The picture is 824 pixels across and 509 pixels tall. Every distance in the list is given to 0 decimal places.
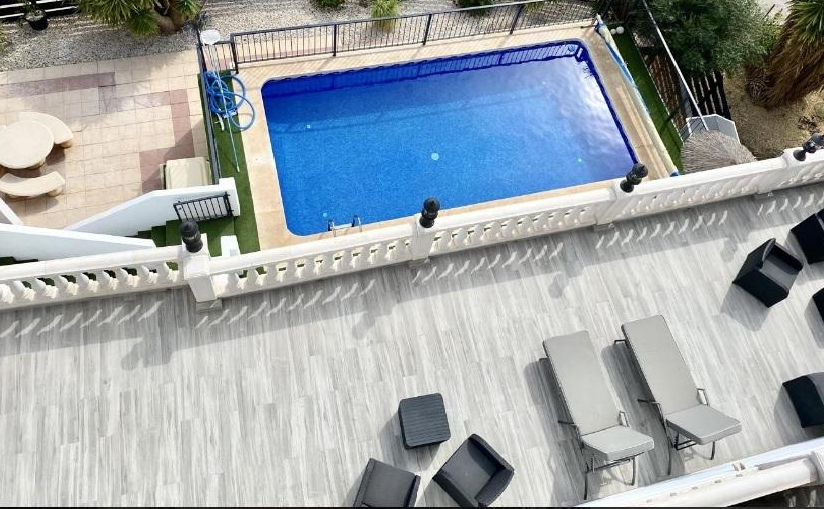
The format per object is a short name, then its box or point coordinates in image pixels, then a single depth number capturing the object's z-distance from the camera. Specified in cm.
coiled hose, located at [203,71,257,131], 1352
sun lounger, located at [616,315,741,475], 803
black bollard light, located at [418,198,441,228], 812
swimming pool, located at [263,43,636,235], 1366
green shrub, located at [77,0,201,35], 1330
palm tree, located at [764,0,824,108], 1316
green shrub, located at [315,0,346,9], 1606
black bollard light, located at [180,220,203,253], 736
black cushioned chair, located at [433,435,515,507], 752
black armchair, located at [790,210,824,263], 994
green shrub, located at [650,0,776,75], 1477
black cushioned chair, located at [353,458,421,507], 739
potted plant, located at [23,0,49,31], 1464
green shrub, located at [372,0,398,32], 1566
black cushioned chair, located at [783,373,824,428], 862
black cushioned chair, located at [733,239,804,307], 945
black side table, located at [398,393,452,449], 795
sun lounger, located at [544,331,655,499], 769
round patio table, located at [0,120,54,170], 1240
